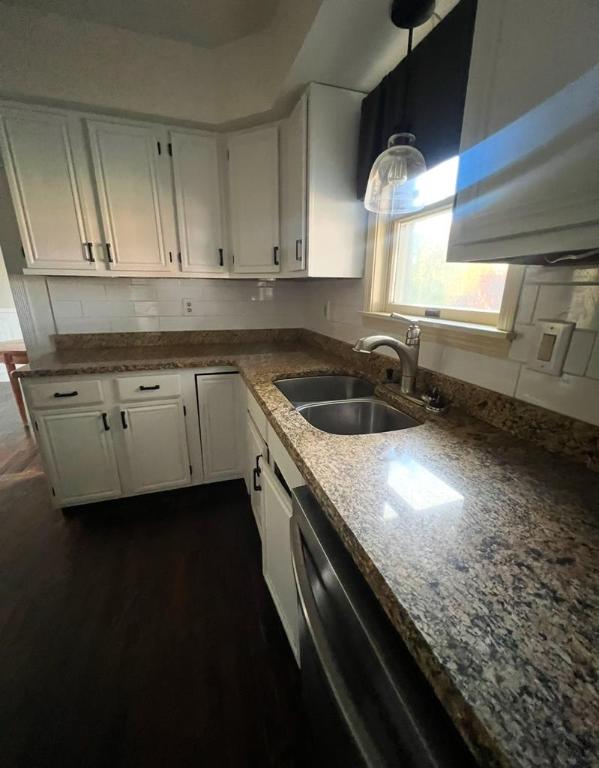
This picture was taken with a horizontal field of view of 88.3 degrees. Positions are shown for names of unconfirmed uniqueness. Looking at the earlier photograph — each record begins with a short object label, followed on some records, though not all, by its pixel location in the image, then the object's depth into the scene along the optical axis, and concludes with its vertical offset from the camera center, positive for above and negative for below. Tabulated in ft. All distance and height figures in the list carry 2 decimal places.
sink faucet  3.48 -0.68
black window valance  2.91 +2.07
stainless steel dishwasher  1.12 -1.63
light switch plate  2.48 -0.44
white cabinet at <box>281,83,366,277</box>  4.56 +1.58
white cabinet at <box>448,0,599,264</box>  1.45 +0.81
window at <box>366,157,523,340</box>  3.34 +0.17
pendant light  2.75 +1.08
